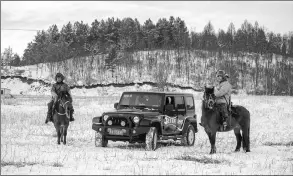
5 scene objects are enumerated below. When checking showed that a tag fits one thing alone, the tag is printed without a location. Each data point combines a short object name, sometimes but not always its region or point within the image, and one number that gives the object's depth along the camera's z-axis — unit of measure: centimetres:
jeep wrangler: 1259
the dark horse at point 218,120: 1185
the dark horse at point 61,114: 1396
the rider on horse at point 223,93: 1215
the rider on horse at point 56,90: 1410
